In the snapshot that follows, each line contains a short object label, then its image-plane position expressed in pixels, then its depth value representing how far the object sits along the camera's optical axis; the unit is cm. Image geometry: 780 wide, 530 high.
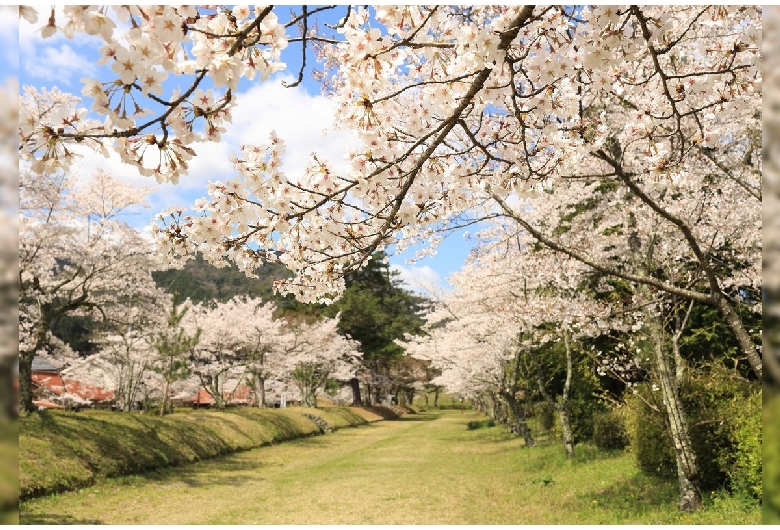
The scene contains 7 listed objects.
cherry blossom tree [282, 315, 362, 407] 2779
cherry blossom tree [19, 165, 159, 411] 1073
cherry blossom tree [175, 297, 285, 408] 2397
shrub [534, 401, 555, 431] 1692
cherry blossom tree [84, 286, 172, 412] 1467
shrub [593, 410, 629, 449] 1099
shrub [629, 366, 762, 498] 598
